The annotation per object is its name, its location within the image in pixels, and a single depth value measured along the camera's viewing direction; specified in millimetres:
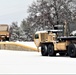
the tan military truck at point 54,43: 24416
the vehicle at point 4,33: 51297
